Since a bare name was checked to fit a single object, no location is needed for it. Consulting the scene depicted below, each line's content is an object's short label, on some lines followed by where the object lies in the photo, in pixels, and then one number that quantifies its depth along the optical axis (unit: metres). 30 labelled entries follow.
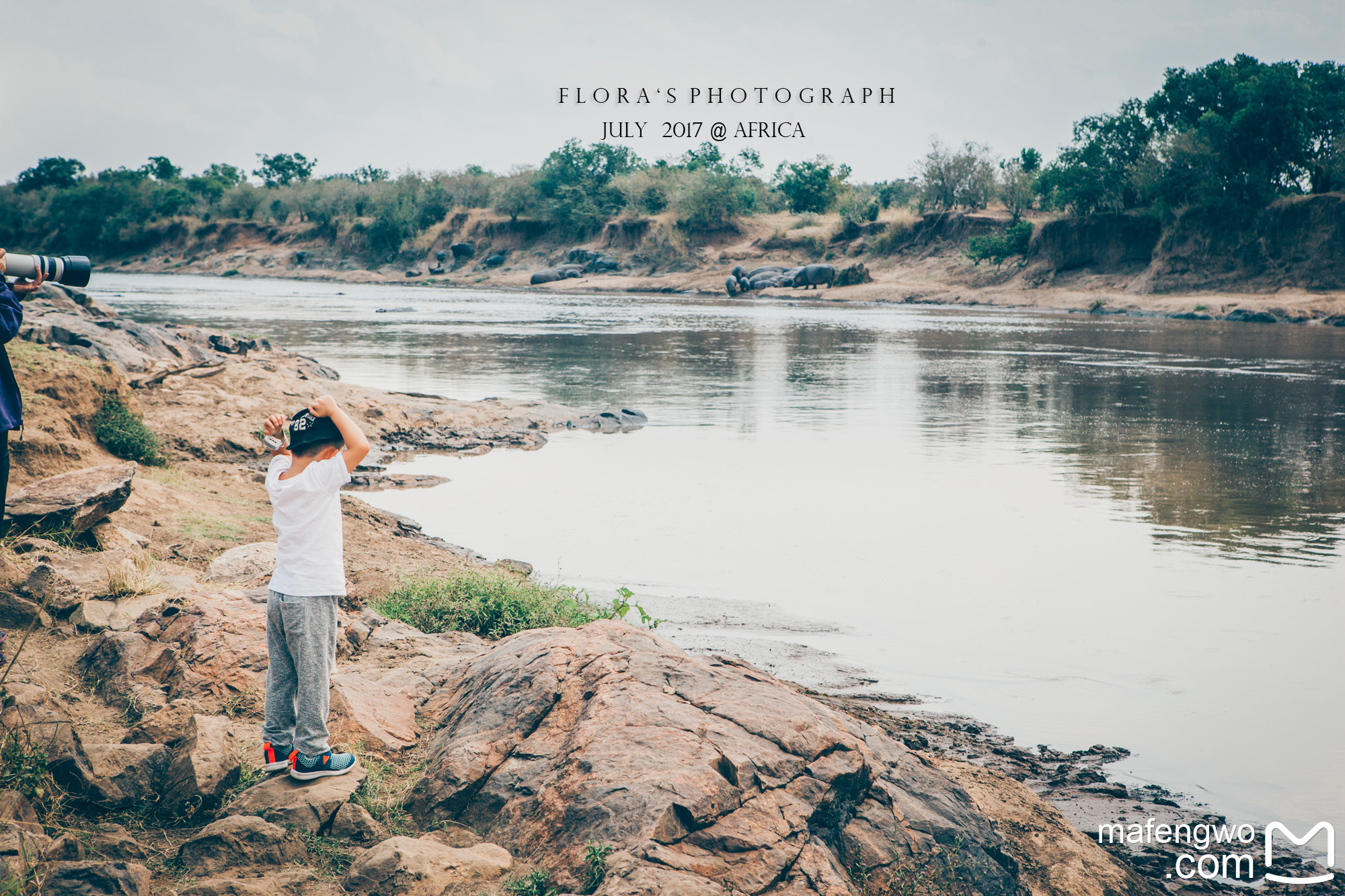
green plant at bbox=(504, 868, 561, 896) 3.05
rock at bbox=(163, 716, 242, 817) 3.44
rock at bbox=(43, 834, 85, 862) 3.04
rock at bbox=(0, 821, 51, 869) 2.91
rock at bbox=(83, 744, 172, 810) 3.43
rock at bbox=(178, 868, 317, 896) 2.94
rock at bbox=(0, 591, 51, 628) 4.75
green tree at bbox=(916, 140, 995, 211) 56.75
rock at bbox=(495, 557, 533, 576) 7.66
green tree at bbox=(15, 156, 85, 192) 103.88
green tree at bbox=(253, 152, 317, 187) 109.31
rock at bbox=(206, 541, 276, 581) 5.93
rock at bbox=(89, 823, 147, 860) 3.15
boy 3.58
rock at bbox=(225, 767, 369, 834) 3.37
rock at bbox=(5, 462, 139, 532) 5.62
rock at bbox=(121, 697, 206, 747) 3.84
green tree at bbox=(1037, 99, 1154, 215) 45.91
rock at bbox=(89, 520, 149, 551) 5.95
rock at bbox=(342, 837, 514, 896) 3.04
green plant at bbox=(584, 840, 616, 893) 2.98
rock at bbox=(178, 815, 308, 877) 3.15
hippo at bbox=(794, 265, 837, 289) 54.00
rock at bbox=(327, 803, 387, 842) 3.36
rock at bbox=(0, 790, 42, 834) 3.19
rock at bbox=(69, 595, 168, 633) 4.84
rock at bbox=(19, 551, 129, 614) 4.90
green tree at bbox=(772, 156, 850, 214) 69.19
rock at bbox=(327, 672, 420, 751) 3.91
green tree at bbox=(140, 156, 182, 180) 109.94
